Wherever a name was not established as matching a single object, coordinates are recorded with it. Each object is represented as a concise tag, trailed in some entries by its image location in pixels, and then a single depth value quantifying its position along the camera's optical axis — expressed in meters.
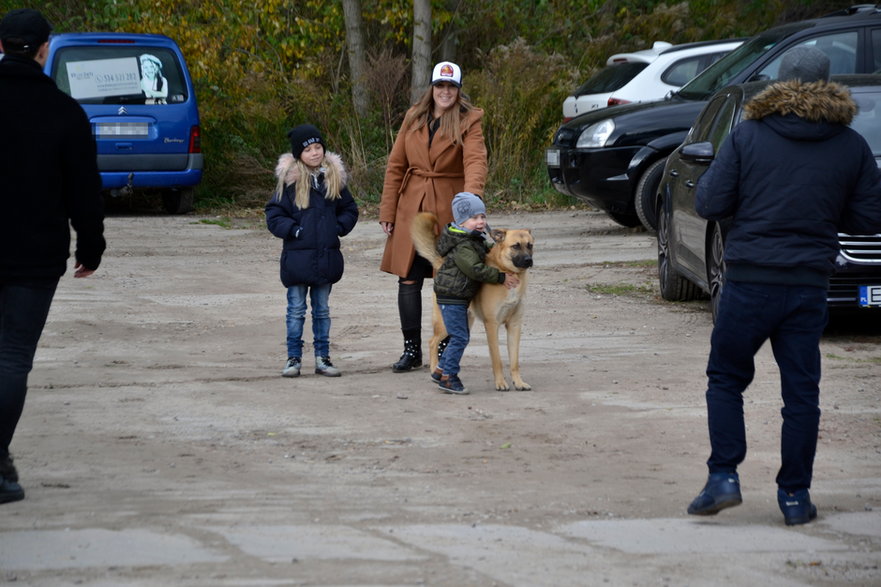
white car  33.47
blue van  35.75
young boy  15.12
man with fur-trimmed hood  10.10
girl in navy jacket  16.25
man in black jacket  10.79
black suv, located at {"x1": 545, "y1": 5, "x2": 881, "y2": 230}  25.33
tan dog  15.20
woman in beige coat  16.27
